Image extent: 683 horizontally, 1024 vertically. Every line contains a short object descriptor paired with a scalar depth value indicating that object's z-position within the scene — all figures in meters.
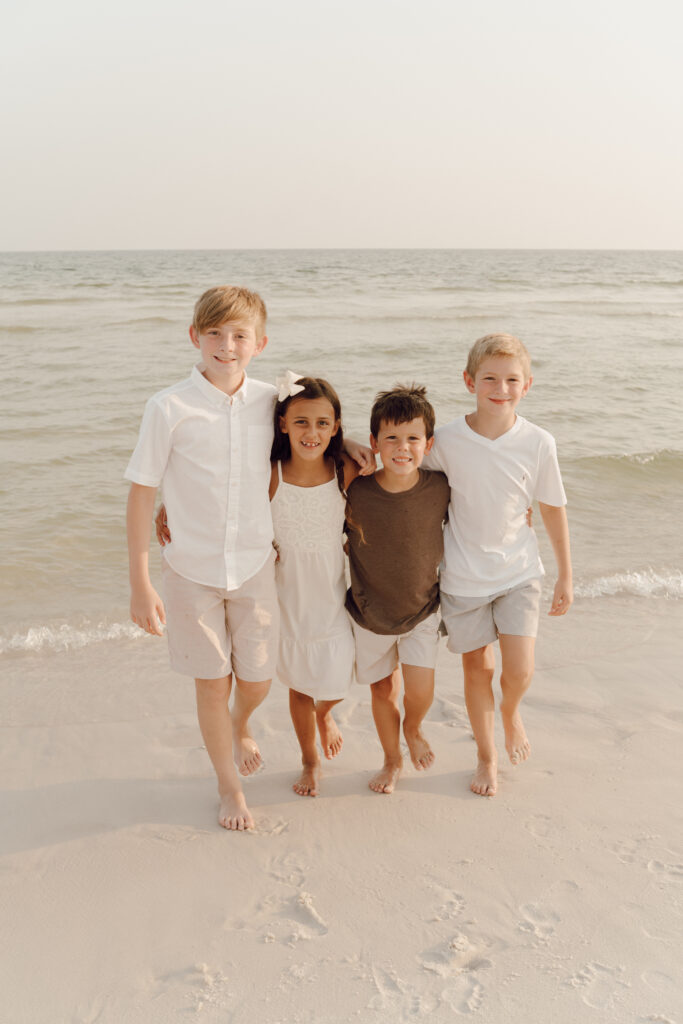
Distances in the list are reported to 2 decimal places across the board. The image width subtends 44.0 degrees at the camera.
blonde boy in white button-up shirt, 2.65
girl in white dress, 2.80
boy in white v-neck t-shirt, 2.94
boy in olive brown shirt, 2.85
